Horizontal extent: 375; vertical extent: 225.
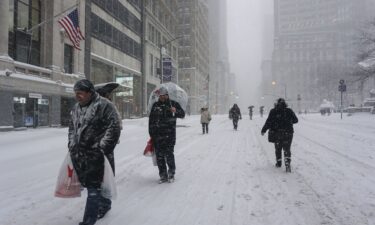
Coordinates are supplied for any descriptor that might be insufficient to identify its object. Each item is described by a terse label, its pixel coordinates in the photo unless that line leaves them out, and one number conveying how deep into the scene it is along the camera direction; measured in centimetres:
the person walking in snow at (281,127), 848
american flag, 2100
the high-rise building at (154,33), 5212
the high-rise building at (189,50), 9438
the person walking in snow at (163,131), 692
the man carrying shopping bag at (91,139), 408
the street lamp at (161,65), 3072
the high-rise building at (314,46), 16962
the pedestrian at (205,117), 2120
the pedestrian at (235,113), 2361
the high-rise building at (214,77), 14062
